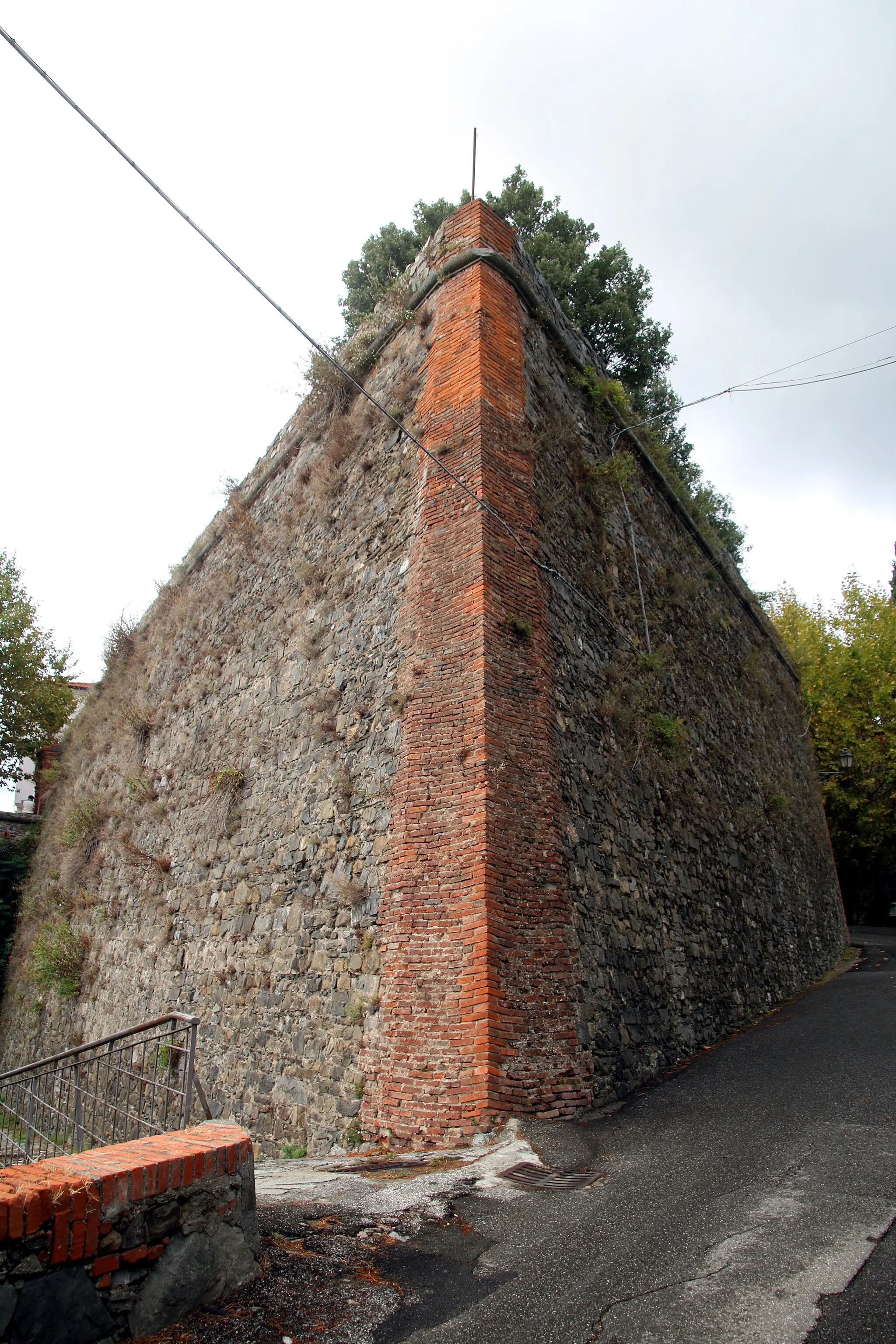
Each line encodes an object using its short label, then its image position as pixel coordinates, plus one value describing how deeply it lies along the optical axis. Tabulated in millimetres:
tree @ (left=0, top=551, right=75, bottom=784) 21812
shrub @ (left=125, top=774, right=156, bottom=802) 12125
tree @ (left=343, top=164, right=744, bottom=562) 19391
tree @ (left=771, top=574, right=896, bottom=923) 23125
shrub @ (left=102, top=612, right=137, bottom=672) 16297
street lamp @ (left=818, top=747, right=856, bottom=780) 19766
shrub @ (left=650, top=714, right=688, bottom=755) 8906
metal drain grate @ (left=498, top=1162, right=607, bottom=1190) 4223
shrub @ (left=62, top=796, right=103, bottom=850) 13750
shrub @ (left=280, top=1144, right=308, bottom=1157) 6133
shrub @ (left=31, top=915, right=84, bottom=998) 11844
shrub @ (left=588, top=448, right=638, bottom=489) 9562
